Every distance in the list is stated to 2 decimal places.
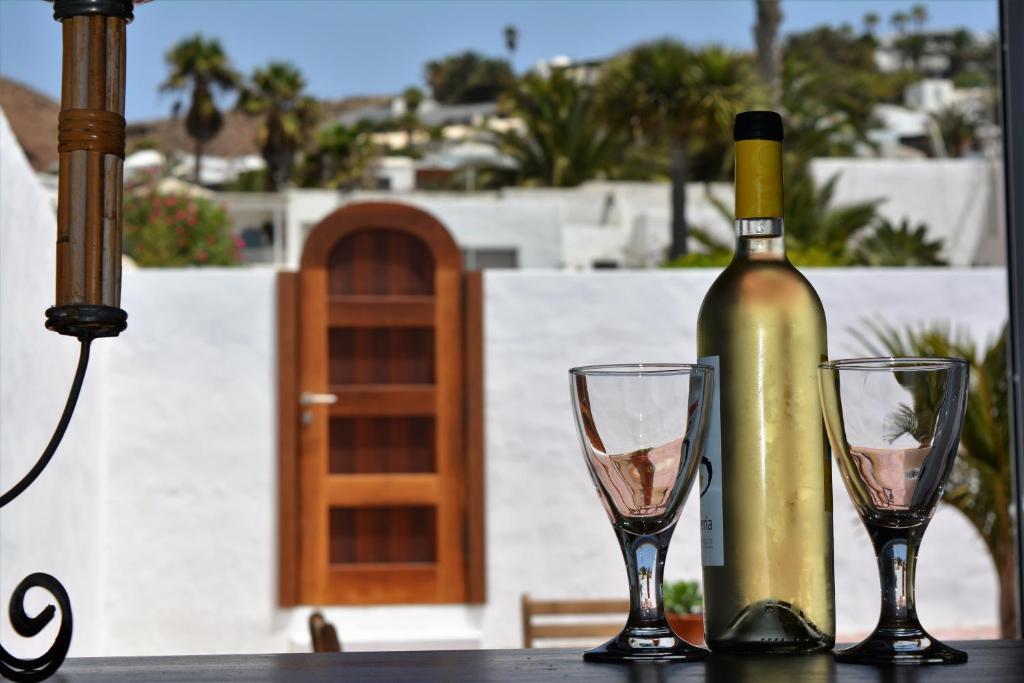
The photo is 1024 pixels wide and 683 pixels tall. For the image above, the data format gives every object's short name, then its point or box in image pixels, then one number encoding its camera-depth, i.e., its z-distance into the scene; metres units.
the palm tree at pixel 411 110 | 37.34
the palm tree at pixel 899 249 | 12.02
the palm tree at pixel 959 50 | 45.88
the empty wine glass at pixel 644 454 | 0.72
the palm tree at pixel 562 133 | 22.30
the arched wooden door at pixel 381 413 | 5.32
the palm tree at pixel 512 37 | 44.00
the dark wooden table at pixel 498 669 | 0.65
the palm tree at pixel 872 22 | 47.01
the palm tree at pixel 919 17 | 51.31
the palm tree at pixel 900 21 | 53.02
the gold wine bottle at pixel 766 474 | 0.77
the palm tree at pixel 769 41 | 16.44
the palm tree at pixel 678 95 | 13.98
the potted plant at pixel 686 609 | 3.86
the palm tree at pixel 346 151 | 23.91
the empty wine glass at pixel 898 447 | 0.70
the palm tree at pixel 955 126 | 27.48
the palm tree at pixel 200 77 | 25.23
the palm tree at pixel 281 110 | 24.83
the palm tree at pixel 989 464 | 4.52
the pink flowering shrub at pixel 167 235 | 12.25
